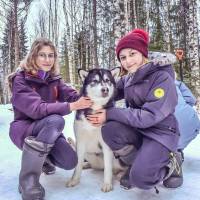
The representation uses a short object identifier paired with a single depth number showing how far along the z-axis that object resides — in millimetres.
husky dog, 2830
